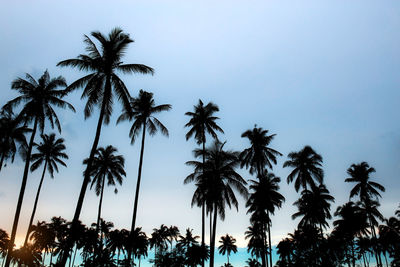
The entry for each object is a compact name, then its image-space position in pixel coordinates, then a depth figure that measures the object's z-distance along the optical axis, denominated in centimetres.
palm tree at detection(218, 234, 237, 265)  9144
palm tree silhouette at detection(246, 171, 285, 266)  3756
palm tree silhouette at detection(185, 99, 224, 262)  3469
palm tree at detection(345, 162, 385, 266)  4716
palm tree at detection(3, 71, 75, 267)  2495
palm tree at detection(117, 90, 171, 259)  2858
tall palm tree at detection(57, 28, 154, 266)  1948
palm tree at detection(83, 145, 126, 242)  4000
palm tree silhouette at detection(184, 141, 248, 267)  3042
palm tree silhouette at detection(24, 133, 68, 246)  3638
